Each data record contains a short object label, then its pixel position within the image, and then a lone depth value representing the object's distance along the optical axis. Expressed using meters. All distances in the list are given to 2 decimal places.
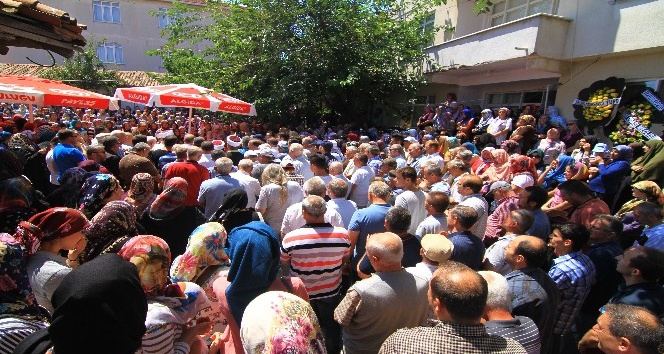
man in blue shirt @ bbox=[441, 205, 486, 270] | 3.58
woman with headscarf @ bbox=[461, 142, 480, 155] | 8.51
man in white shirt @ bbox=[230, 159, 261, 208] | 5.38
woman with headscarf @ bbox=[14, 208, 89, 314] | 2.38
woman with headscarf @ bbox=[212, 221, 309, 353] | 2.47
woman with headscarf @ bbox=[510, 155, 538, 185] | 5.87
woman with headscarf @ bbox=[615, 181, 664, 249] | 4.51
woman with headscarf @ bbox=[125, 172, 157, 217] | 4.02
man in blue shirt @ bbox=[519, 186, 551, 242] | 4.30
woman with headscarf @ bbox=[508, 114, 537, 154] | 8.74
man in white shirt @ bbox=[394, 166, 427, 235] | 4.81
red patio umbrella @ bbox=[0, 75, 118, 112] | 7.59
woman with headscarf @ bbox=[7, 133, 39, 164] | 6.11
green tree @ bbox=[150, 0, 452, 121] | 13.53
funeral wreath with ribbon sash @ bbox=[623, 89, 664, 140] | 7.95
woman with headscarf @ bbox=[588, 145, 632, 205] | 6.06
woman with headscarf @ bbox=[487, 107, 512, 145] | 9.70
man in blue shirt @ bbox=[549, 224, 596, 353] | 3.29
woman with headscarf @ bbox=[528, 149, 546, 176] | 7.77
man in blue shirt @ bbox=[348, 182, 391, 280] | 4.12
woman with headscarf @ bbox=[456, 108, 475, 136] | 11.08
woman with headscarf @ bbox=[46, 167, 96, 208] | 4.61
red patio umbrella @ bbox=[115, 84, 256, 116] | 8.79
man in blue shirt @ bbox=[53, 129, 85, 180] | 5.64
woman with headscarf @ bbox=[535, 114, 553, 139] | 9.74
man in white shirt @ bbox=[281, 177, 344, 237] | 4.14
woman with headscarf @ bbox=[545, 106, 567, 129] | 9.75
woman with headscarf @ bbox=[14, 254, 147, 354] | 1.55
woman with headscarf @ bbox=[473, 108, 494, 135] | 10.71
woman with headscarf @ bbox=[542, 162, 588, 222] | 5.05
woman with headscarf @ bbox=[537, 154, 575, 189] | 6.80
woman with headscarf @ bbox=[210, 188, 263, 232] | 3.67
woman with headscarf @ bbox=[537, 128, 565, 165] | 7.98
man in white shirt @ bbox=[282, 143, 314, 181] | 6.71
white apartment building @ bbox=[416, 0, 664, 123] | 8.39
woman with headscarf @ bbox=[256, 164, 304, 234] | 4.72
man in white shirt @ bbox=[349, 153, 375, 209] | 6.32
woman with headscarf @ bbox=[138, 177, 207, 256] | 3.77
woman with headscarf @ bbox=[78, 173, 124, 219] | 3.87
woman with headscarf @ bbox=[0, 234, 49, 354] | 1.81
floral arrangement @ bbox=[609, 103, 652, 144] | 8.15
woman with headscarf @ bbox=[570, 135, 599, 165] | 7.43
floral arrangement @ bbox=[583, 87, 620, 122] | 8.77
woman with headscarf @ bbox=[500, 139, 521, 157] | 7.43
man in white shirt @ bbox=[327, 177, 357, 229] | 4.60
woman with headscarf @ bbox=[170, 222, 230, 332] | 2.78
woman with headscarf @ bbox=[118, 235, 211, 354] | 2.05
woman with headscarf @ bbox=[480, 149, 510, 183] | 6.19
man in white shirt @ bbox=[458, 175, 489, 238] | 4.50
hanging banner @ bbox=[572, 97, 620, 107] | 8.66
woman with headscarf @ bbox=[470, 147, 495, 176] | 6.87
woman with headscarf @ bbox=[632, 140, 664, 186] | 6.25
